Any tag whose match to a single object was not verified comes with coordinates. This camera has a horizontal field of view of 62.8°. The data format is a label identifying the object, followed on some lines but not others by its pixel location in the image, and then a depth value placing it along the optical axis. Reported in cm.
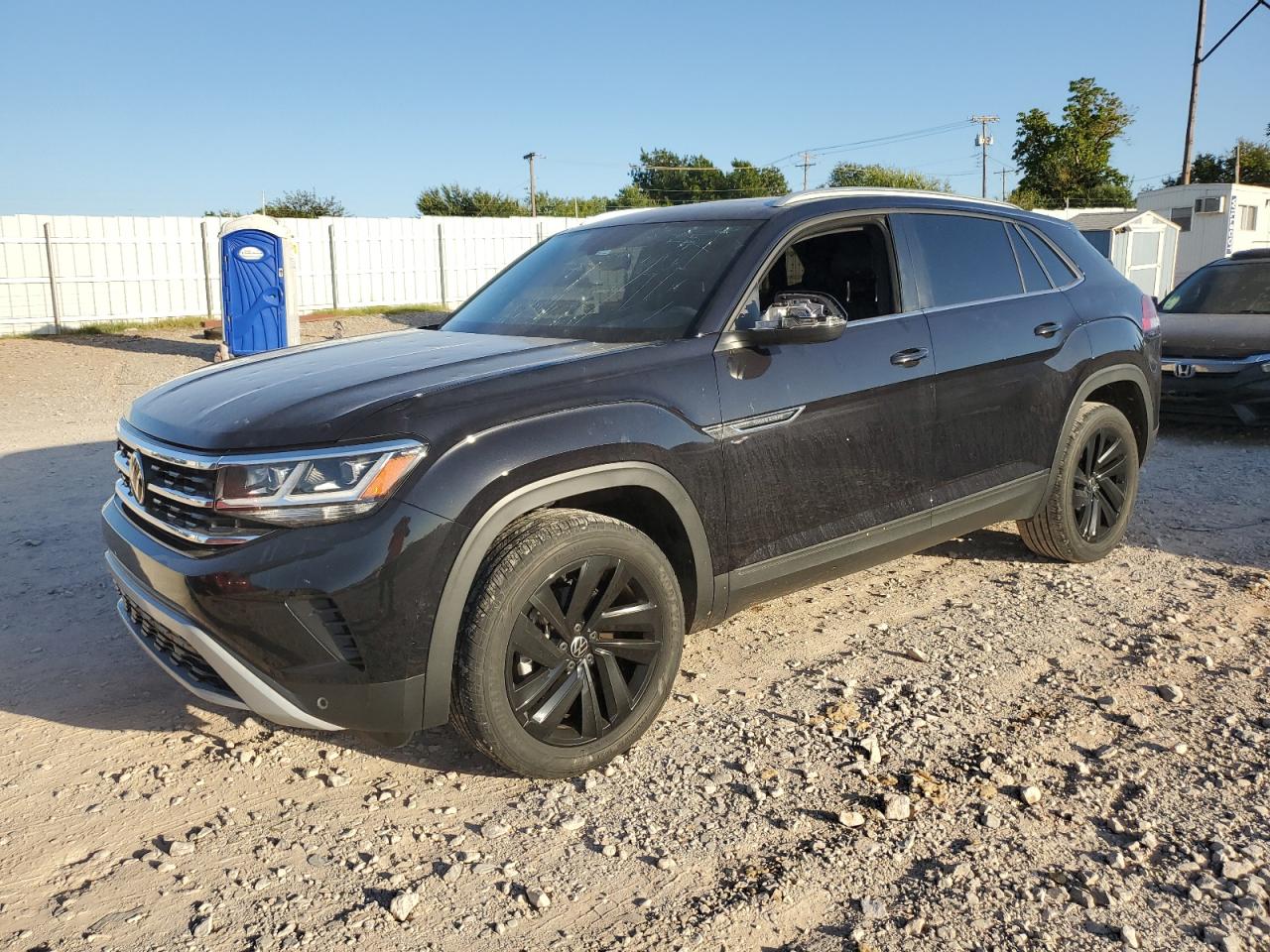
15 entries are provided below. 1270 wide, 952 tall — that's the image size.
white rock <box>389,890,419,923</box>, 264
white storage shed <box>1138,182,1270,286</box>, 3186
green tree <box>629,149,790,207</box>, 7825
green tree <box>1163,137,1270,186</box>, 6488
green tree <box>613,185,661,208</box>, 6461
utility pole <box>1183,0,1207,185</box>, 2948
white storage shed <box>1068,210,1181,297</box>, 2650
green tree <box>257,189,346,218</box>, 5091
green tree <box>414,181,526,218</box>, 6212
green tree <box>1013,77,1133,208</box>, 4797
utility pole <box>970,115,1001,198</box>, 6488
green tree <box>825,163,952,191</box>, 6781
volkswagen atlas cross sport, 291
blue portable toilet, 1541
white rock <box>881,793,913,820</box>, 306
